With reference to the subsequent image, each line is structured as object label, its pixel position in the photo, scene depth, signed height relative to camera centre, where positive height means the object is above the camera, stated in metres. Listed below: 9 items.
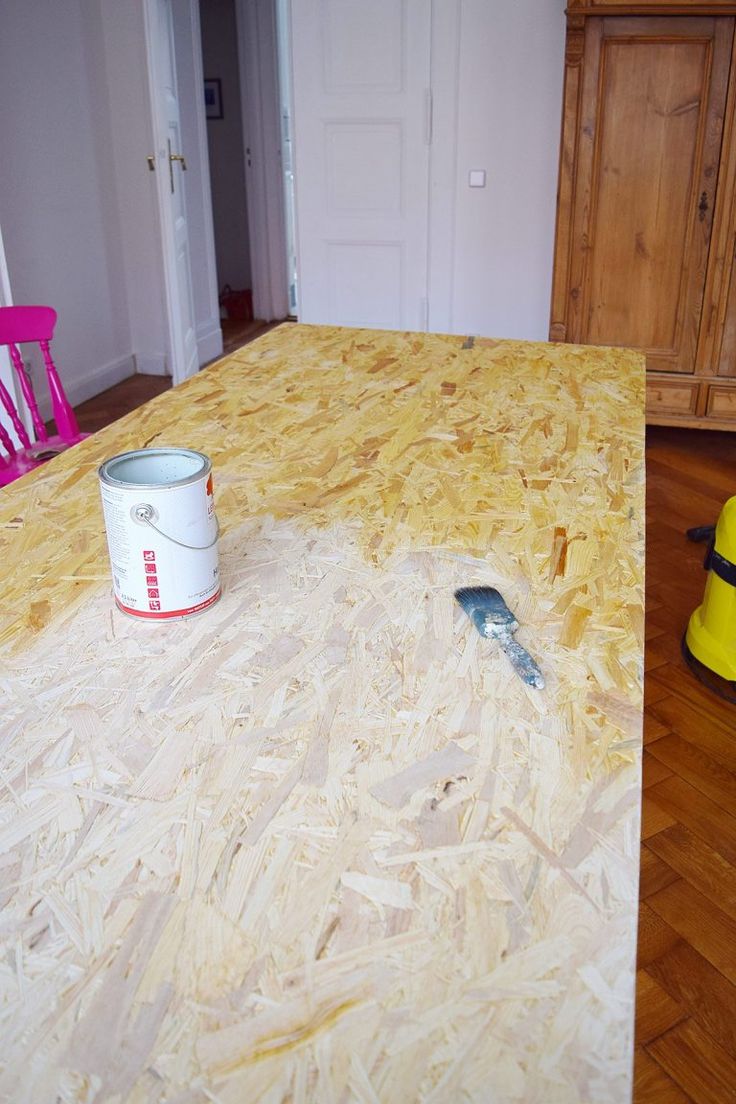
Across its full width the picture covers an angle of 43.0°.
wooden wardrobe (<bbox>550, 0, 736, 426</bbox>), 3.45 -0.14
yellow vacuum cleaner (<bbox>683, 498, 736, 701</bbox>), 2.27 -1.06
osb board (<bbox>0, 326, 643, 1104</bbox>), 0.61 -0.52
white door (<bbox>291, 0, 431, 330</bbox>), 4.24 +0.02
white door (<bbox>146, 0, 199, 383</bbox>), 4.05 -0.09
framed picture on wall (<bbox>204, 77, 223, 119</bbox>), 6.67 +0.43
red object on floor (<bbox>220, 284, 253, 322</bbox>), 6.81 -0.96
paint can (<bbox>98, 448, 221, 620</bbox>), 1.04 -0.40
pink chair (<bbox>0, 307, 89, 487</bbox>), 2.38 -0.57
